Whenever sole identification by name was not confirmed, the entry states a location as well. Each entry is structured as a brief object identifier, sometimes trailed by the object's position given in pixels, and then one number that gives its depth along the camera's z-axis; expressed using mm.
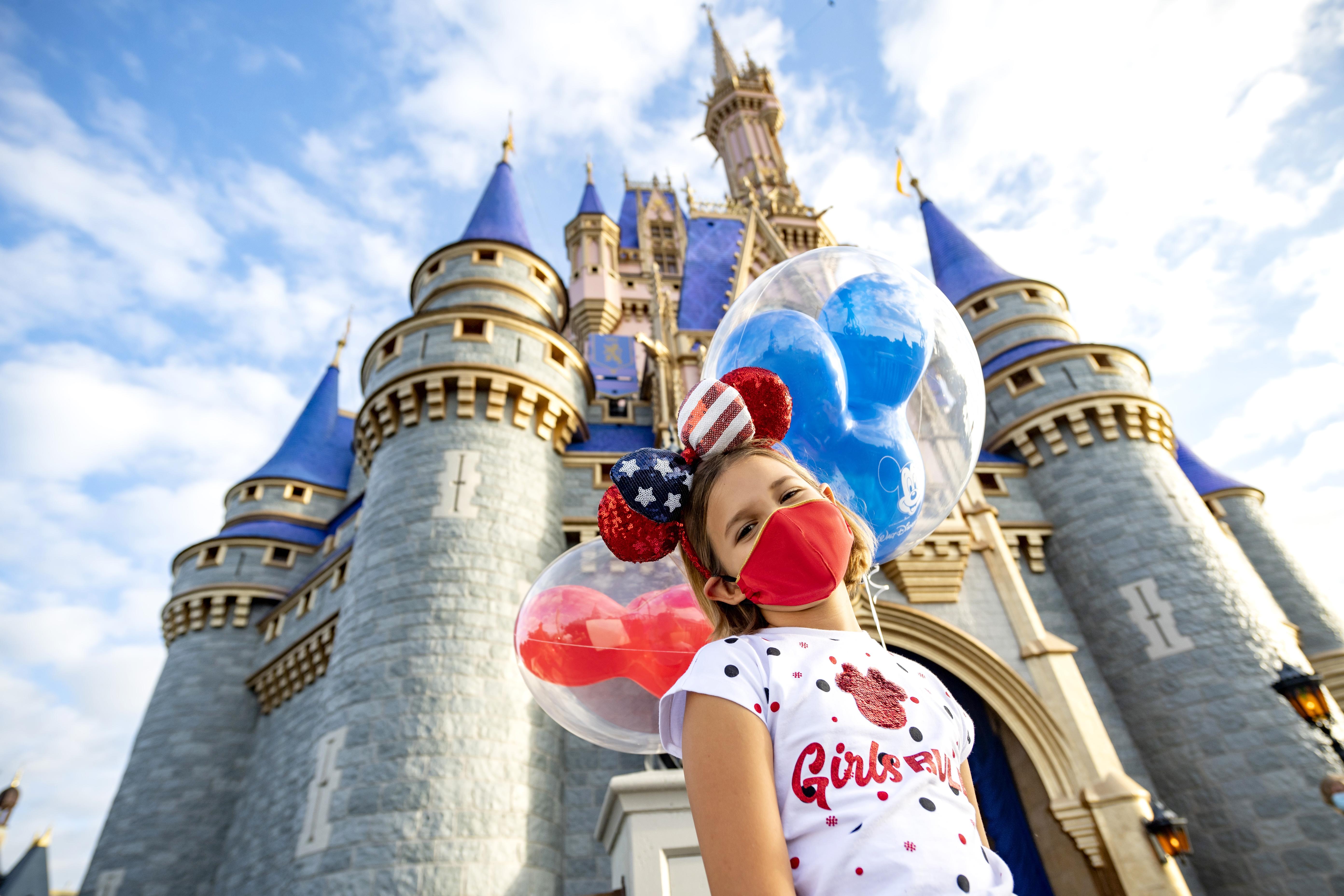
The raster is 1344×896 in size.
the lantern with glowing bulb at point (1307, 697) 7141
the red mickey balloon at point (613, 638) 2473
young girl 1181
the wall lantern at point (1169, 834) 7312
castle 7629
